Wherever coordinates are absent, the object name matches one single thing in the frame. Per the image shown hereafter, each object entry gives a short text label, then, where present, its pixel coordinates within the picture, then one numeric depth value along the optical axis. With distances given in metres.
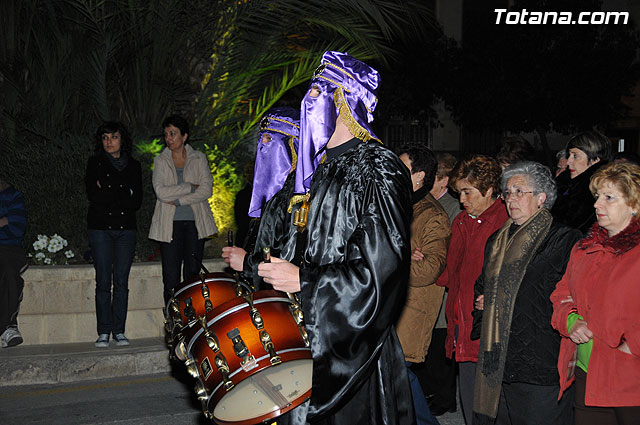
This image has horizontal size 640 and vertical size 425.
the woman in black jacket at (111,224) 8.09
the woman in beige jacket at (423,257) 5.77
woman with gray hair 4.59
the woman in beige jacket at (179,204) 8.48
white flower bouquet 8.94
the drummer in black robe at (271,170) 4.79
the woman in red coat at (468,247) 5.34
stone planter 8.26
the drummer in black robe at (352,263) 3.10
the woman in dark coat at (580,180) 5.74
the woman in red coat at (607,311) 3.78
